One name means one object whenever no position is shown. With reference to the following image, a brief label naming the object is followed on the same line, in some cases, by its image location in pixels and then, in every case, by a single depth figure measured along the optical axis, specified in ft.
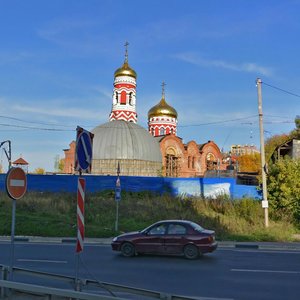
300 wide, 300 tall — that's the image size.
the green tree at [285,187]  83.98
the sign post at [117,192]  68.18
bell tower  226.99
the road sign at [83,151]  24.11
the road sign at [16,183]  25.03
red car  46.32
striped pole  24.04
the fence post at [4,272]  25.25
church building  179.73
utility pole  73.46
